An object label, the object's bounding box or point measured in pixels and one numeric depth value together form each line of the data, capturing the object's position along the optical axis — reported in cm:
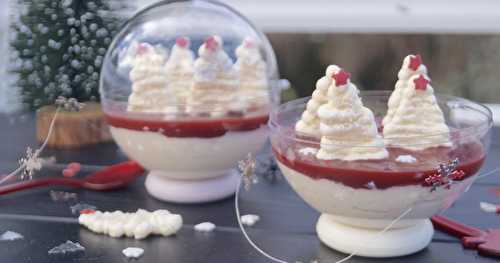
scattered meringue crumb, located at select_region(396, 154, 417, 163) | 67
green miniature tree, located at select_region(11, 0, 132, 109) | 124
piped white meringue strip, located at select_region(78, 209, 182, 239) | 79
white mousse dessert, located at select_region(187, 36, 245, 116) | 91
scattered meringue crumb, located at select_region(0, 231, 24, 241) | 78
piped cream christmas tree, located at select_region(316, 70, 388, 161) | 69
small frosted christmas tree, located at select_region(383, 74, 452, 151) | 75
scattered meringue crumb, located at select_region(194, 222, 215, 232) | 81
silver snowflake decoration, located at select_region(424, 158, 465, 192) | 67
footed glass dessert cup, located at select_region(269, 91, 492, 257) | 67
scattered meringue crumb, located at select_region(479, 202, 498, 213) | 86
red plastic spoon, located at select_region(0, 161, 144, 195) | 98
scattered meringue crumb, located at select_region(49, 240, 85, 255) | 74
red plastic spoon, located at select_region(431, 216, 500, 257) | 72
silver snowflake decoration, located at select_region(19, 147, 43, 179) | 91
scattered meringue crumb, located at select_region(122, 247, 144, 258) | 73
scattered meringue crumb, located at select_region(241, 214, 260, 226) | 83
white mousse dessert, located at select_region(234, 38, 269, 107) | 96
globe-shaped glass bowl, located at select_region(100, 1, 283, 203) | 90
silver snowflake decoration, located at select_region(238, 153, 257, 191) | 76
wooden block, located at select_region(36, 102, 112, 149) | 123
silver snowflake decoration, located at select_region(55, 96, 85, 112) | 103
